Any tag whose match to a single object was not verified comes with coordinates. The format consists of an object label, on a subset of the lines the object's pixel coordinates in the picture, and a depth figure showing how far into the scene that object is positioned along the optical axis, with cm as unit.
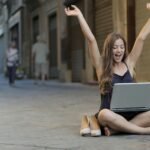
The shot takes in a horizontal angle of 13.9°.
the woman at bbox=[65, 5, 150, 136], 673
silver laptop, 653
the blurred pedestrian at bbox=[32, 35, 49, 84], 2375
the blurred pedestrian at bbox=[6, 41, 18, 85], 2354
